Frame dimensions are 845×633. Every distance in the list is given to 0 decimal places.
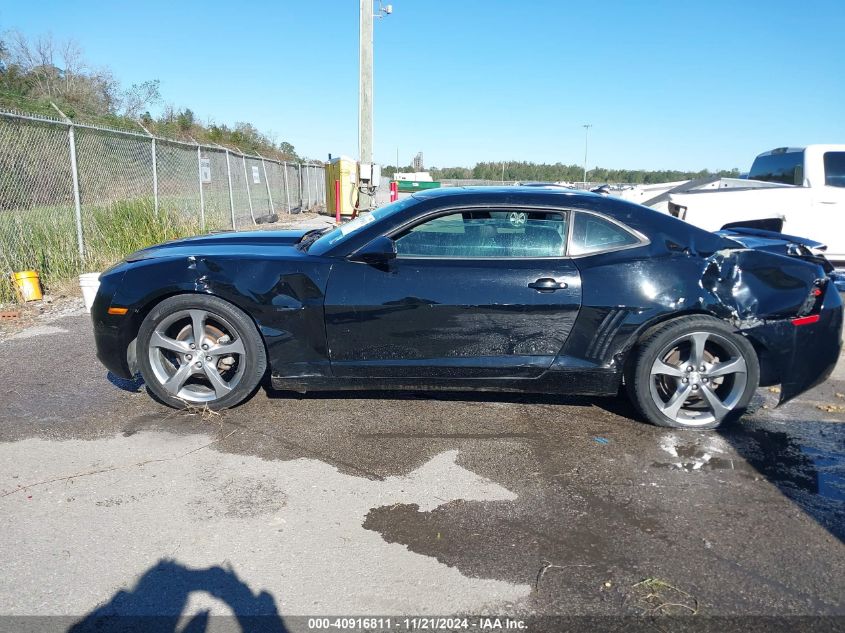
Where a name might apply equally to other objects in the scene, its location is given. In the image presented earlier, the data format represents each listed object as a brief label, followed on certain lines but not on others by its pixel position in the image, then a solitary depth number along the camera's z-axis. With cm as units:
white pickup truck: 790
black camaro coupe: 398
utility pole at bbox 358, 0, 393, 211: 1850
